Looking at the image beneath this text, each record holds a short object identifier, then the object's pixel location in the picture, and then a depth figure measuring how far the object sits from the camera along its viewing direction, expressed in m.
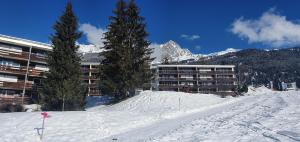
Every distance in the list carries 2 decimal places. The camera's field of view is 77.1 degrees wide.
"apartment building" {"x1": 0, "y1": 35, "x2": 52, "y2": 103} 29.66
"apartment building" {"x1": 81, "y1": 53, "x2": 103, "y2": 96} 53.39
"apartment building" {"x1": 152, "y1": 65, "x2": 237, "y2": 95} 64.03
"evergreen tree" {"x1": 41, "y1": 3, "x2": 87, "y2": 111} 21.06
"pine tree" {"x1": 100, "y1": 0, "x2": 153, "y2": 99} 22.12
